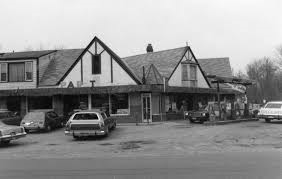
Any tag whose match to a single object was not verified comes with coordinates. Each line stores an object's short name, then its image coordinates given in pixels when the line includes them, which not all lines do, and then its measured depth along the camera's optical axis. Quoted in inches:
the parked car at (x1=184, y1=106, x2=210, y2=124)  1212.5
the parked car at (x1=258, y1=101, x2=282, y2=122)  1218.0
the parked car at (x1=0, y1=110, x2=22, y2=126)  1120.0
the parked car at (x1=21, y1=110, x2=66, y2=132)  1055.0
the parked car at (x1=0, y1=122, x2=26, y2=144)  775.7
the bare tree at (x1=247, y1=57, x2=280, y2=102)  3265.3
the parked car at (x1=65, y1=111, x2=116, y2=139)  856.3
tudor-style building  1259.8
